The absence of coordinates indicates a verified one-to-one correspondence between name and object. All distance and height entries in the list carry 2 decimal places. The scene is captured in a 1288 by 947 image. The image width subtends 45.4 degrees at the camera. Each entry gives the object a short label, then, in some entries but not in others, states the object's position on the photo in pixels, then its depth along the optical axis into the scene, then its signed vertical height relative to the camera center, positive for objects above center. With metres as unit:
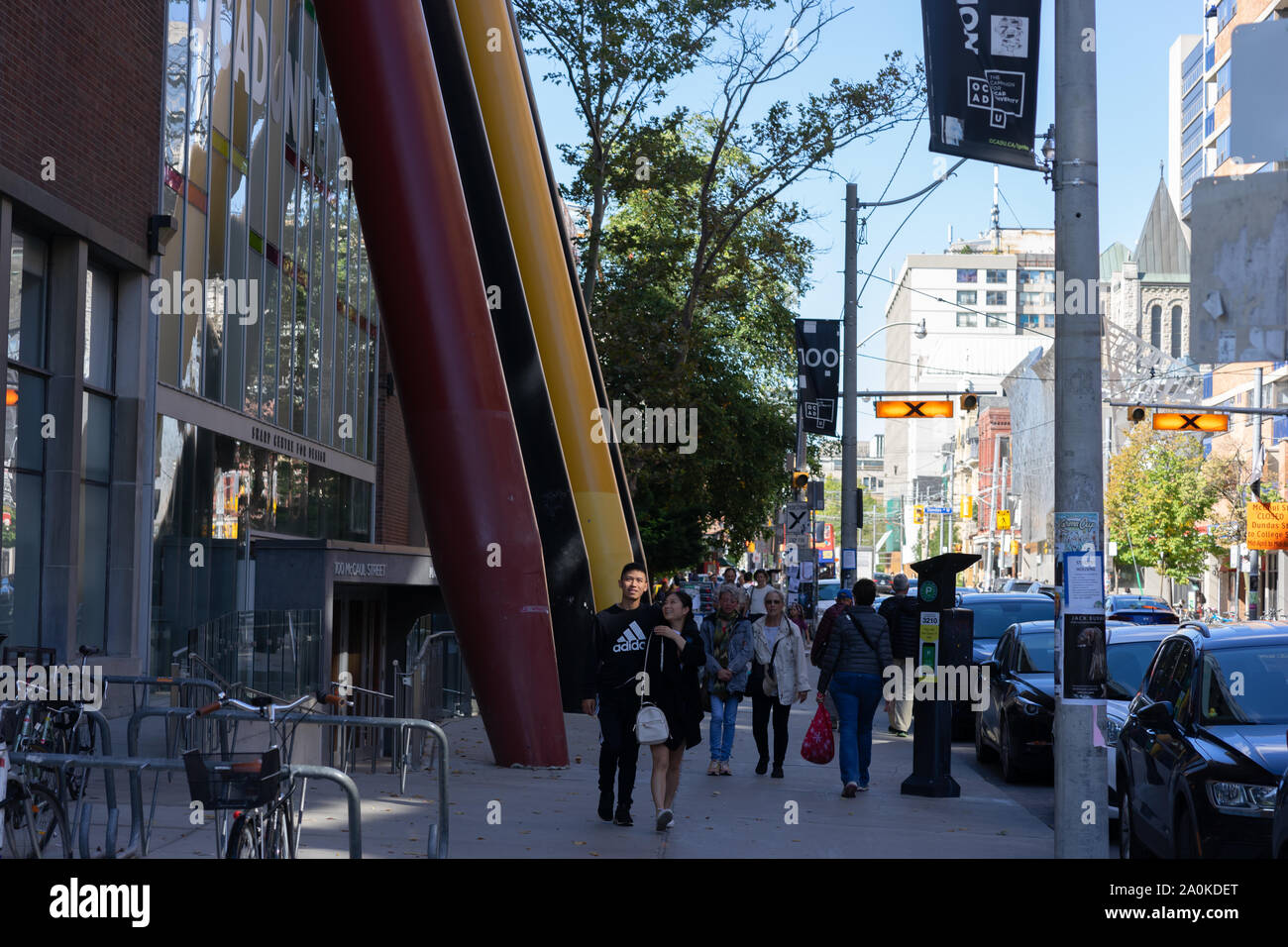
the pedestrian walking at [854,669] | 13.79 -1.18
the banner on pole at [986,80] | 10.13 +3.04
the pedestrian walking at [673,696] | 11.41 -1.20
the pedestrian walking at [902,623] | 17.12 -0.95
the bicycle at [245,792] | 6.57 -1.12
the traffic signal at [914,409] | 31.53 +2.72
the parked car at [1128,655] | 14.23 -1.12
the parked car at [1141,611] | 27.11 -1.44
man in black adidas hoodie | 11.55 -1.01
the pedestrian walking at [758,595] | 21.36 -1.01
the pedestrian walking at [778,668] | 14.70 -1.26
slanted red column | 15.12 +1.45
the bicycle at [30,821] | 7.47 -1.49
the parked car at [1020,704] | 14.90 -1.62
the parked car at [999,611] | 21.80 -1.05
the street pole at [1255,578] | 57.88 -1.49
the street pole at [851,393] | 29.26 +2.78
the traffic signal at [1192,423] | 37.38 +2.89
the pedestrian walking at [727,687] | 14.95 -1.48
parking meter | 13.99 -1.19
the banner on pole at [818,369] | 31.48 +3.46
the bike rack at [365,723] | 8.22 -1.26
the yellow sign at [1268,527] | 53.59 +0.49
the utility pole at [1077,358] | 8.90 +1.11
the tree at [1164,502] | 65.75 +1.64
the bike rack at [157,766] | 6.95 -1.10
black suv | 8.01 -1.16
